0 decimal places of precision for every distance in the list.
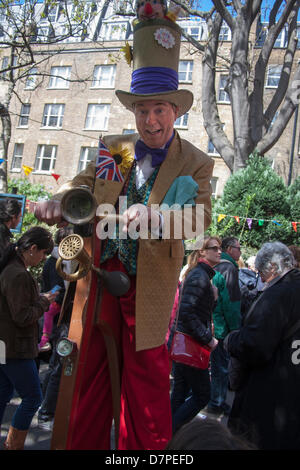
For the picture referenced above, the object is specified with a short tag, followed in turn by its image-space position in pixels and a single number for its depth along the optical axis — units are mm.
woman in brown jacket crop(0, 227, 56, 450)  2832
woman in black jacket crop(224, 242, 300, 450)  2387
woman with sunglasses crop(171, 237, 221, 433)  3881
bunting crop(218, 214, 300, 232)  12526
